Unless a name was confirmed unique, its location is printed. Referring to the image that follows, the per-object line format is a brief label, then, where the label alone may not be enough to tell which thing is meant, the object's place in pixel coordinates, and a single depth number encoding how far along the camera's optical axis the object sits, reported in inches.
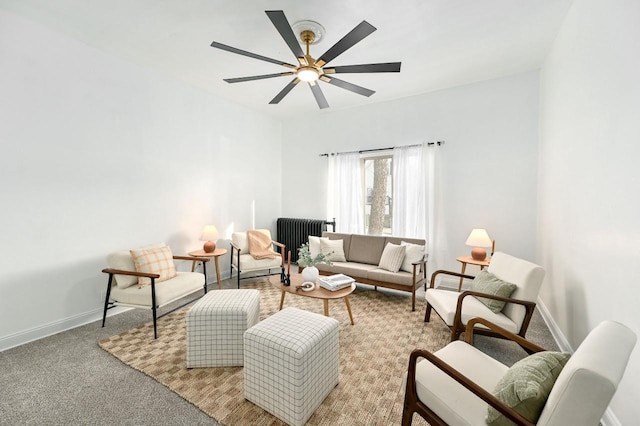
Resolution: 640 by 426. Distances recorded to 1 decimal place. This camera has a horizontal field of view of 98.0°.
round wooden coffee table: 110.1
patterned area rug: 70.0
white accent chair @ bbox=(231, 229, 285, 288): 163.6
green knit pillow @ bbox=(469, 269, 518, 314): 94.4
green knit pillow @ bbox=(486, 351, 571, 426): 44.5
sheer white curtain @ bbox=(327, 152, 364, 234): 199.8
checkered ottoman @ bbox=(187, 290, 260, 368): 86.0
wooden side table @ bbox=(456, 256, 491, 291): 140.6
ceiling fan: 76.4
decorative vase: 123.0
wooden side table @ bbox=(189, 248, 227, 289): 153.7
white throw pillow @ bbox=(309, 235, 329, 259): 173.2
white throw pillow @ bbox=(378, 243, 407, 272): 147.0
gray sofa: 138.6
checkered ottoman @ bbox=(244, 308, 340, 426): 65.6
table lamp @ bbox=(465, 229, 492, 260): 143.4
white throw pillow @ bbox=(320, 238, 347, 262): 169.8
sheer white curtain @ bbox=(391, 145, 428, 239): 174.1
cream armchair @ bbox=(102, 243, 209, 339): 109.1
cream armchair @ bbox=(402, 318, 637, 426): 38.2
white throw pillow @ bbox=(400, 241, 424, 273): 143.9
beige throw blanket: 171.8
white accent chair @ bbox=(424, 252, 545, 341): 88.7
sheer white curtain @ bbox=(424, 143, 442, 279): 169.6
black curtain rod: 171.2
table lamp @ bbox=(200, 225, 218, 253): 158.9
